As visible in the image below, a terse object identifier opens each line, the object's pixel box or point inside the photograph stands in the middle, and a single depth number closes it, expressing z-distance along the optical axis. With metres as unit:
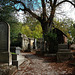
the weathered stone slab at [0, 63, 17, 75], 3.84
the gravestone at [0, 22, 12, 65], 5.05
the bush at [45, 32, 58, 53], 10.51
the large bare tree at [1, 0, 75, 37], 11.55
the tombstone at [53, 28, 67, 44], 11.52
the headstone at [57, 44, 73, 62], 6.76
